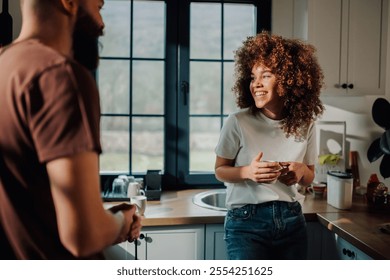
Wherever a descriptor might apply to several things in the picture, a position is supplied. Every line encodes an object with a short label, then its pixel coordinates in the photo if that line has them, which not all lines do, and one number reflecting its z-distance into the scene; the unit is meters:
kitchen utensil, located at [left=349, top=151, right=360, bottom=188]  1.79
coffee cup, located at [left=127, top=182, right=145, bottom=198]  1.50
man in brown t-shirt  0.49
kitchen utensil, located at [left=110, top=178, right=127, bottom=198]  1.54
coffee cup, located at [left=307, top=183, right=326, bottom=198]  1.58
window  1.60
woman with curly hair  1.06
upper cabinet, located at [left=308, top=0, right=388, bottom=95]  1.58
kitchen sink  1.63
